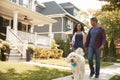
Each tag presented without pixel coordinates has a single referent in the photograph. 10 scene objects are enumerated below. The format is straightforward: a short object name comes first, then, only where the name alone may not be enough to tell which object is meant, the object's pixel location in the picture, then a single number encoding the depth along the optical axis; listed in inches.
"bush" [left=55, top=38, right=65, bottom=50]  1176.2
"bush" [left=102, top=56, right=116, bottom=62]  885.8
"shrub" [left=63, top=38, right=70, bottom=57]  1131.5
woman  290.7
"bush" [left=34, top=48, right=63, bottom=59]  682.8
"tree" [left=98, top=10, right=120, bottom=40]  1094.4
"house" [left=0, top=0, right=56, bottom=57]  649.6
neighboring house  1346.6
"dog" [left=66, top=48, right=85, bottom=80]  209.5
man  290.5
